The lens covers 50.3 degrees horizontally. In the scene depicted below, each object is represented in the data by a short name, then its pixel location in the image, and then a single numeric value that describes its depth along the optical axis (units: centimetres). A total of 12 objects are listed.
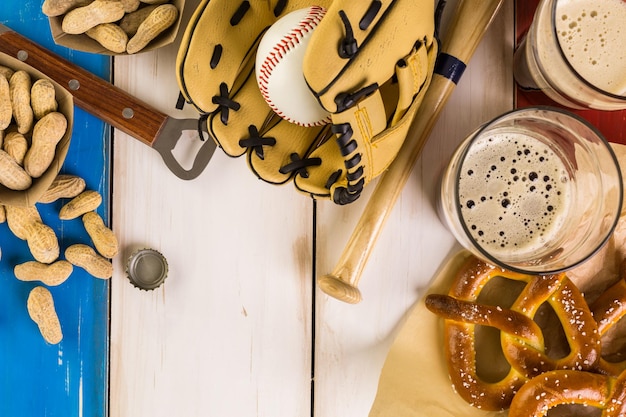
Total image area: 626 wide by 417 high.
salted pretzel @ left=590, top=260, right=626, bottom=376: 84
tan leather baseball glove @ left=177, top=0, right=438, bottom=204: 65
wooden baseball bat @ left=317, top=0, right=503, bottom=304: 84
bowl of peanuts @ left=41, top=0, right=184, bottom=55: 85
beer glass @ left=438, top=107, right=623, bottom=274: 81
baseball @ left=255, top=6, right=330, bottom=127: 73
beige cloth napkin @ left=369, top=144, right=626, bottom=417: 88
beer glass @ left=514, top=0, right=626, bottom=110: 81
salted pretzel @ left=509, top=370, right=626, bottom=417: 81
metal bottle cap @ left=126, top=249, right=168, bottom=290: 91
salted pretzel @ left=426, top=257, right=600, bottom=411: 84
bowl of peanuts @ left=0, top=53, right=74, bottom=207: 85
